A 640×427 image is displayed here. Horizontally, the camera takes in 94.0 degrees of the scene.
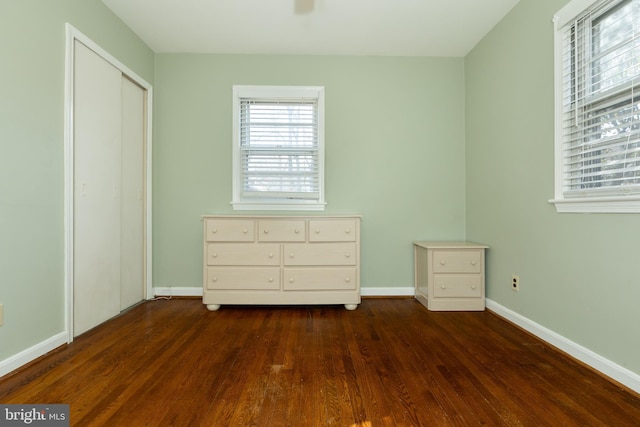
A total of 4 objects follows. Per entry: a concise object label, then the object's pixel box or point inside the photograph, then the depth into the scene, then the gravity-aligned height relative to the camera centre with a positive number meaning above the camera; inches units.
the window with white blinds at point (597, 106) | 62.9 +25.6
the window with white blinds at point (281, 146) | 124.3 +28.4
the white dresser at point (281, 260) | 107.3 -16.7
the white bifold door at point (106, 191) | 86.5 +7.4
